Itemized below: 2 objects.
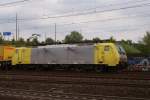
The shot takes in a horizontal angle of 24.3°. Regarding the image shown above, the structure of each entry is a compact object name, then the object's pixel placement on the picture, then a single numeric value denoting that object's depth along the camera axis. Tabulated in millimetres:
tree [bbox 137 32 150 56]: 75138
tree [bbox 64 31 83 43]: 110188
